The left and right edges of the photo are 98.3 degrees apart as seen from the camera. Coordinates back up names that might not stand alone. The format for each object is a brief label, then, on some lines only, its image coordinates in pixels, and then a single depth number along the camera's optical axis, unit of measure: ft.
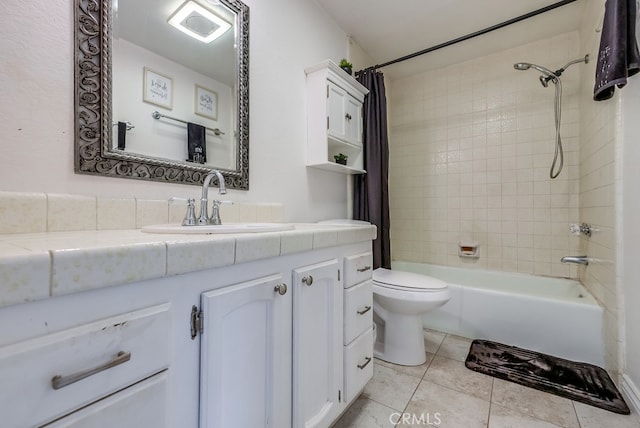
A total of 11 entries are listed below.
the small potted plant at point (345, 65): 6.32
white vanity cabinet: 1.34
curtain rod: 5.30
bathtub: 5.38
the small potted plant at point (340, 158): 6.28
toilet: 5.33
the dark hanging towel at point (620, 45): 3.91
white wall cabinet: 5.62
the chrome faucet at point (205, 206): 3.22
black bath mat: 4.41
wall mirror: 2.90
